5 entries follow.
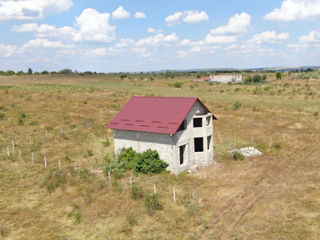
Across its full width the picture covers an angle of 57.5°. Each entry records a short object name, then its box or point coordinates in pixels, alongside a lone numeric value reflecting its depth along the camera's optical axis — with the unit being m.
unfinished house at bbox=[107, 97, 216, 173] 22.91
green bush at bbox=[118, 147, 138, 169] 23.62
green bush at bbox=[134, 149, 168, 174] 22.86
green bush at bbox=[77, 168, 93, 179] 22.30
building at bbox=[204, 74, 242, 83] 112.75
